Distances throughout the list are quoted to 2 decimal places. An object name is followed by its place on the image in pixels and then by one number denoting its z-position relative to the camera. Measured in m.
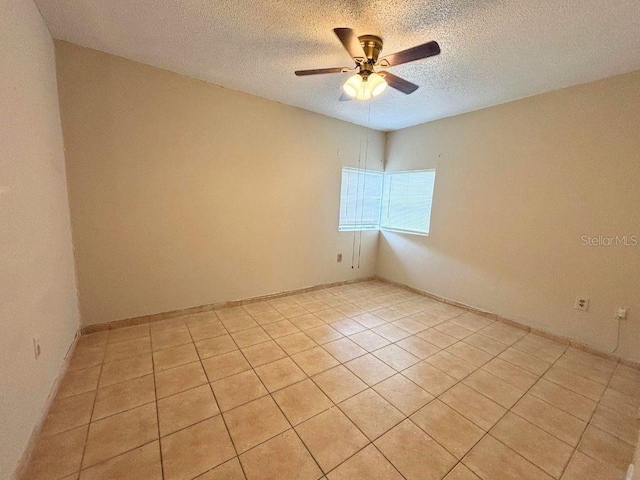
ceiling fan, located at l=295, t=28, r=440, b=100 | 1.48
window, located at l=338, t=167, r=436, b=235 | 3.79
